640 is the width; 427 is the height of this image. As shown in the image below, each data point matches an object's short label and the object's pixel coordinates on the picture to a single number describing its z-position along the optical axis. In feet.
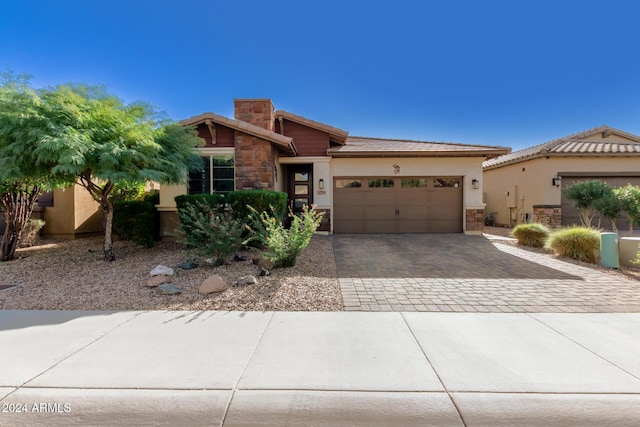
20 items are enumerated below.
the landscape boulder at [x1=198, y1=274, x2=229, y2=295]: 16.64
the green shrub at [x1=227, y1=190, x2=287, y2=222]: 25.98
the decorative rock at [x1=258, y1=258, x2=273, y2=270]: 20.60
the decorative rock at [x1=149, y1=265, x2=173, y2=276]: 18.79
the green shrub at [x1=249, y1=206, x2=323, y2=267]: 19.95
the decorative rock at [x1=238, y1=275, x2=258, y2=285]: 17.63
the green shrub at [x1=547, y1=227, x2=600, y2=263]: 25.05
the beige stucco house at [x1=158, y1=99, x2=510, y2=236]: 39.52
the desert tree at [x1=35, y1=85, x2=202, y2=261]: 18.51
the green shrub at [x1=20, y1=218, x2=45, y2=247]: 30.17
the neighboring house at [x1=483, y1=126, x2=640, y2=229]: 42.83
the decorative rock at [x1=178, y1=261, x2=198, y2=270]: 20.95
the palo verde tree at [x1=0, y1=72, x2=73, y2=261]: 18.40
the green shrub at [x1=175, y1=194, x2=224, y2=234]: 25.41
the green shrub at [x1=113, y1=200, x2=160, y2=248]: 28.78
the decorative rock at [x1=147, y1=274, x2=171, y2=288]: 17.57
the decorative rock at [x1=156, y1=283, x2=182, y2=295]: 16.41
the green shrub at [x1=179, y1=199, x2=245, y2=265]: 21.35
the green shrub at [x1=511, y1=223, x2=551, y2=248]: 31.30
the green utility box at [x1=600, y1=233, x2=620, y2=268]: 22.77
